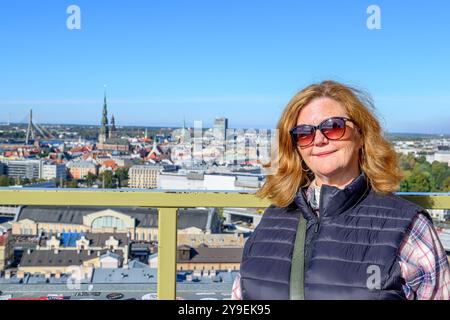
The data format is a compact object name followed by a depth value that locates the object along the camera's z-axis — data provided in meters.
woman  1.95
